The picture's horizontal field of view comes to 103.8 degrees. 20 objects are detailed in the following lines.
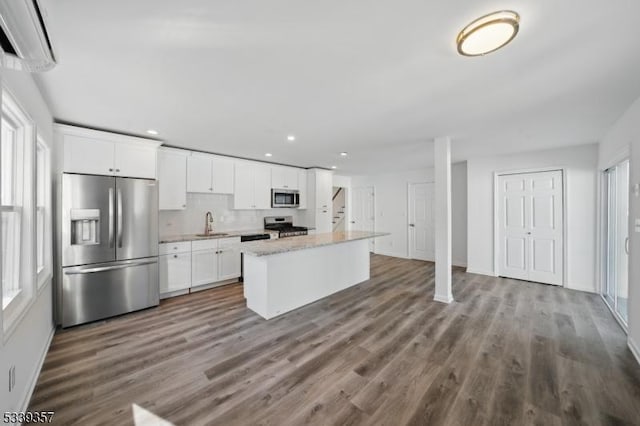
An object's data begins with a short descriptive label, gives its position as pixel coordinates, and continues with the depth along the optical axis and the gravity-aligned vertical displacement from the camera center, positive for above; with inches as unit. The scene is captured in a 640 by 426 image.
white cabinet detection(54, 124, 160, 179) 115.3 +29.9
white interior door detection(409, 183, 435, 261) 248.7 -8.4
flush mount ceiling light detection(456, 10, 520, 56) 51.1 +39.4
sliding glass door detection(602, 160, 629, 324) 121.8 -13.8
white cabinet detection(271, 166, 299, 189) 218.0 +32.4
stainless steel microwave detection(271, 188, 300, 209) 217.6 +14.0
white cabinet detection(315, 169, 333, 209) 239.9 +25.0
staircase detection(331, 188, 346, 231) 330.3 +5.9
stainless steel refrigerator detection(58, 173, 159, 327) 112.4 -16.4
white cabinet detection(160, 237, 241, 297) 147.9 -32.6
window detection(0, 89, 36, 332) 72.1 +1.7
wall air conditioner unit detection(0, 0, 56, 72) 36.8 +29.2
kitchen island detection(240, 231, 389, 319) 121.6 -31.6
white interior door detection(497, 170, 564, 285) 171.3 -8.6
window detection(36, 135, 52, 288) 96.7 +0.2
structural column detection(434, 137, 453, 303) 140.9 -4.0
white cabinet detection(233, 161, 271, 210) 195.0 +21.9
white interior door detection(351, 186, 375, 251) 297.4 +5.0
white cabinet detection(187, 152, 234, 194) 169.6 +27.9
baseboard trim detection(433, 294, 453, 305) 140.9 -48.2
